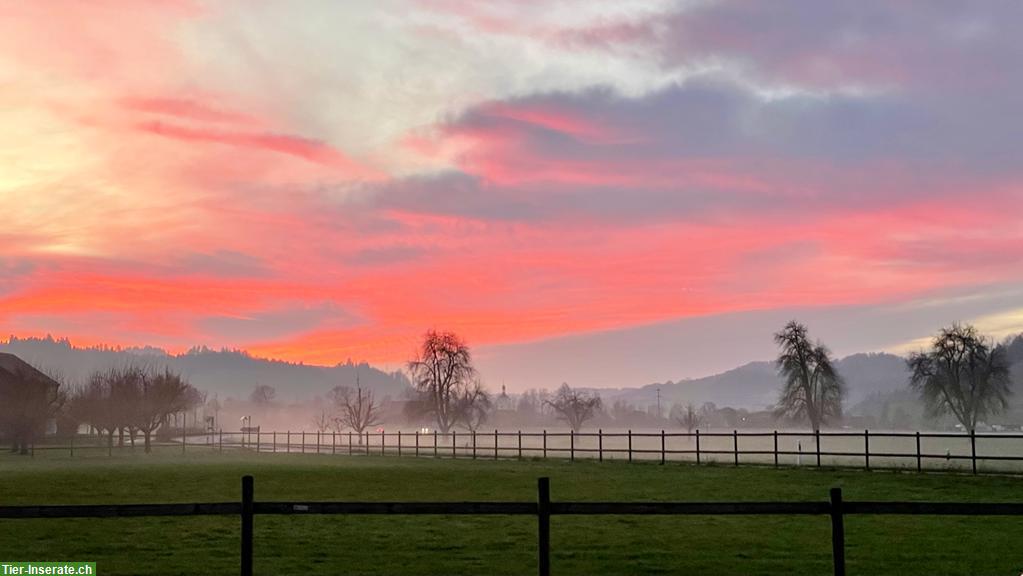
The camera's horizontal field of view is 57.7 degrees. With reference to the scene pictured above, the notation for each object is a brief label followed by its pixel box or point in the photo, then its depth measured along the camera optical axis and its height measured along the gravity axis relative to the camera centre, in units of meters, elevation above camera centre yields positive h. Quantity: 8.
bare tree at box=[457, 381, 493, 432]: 112.12 -2.39
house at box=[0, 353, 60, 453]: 80.69 -1.49
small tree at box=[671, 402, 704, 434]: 158.12 -6.45
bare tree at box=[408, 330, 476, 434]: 112.00 +1.75
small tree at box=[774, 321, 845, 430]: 89.44 +0.33
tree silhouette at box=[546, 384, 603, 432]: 154.38 -3.86
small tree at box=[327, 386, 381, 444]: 134.12 -4.29
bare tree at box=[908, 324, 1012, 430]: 89.50 +0.32
